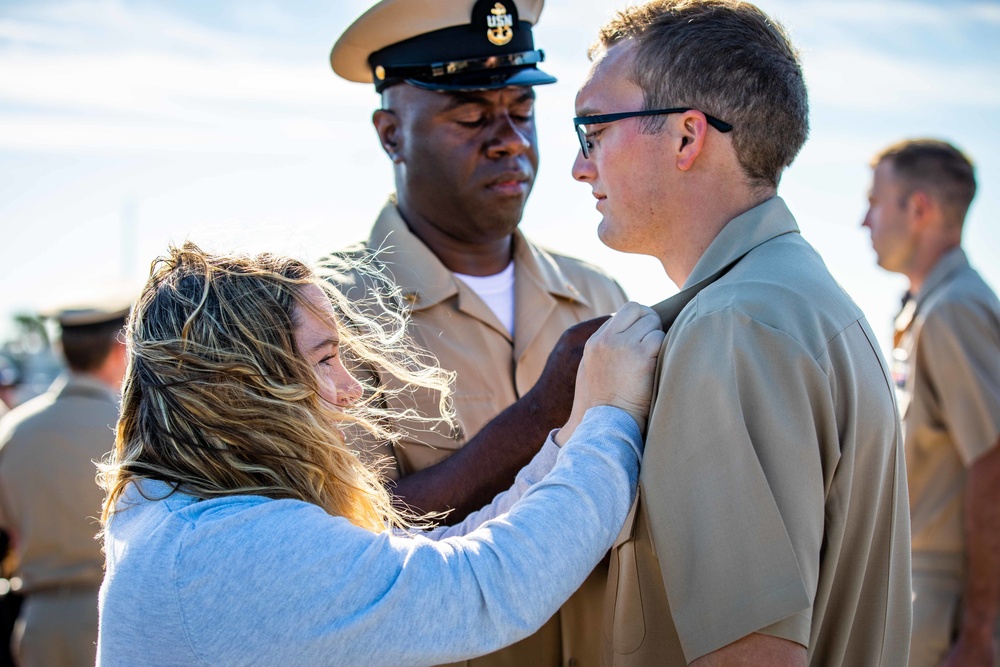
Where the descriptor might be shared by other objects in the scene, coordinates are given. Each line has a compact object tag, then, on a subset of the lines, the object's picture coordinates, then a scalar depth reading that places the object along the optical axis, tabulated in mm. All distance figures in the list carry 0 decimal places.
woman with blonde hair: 1493
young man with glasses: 1557
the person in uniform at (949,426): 4078
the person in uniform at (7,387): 9240
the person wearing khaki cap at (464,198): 2975
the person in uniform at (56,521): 4156
